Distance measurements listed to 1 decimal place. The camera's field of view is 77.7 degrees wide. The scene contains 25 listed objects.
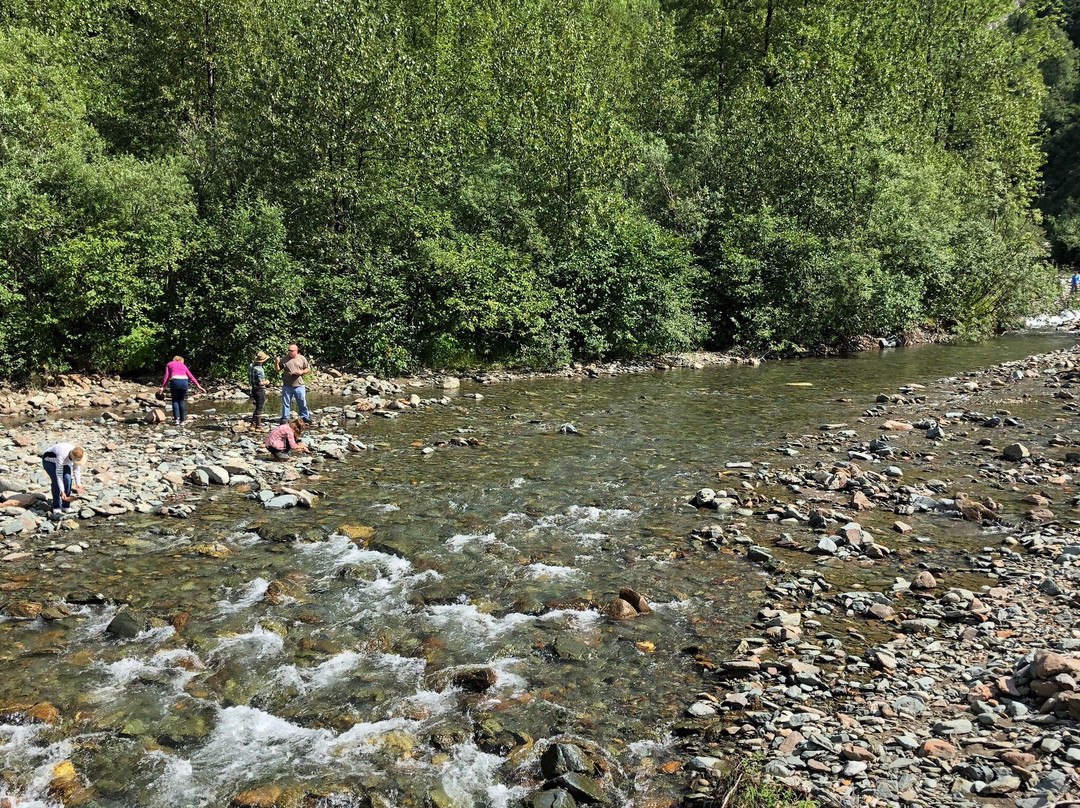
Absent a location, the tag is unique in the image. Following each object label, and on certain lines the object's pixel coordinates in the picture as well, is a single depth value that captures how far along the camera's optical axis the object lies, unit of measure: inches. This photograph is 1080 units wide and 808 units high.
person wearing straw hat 787.4
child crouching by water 682.2
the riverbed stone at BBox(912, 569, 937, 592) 379.2
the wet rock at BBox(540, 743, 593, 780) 252.8
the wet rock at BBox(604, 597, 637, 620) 371.6
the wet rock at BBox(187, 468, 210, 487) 601.9
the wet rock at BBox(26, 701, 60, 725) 284.4
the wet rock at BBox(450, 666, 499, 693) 309.3
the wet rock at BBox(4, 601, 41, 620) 370.3
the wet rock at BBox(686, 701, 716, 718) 282.7
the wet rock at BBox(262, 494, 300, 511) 548.8
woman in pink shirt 791.7
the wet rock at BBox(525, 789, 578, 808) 238.1
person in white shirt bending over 499.5
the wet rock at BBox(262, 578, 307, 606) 392.5
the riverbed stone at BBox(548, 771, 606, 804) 241.8
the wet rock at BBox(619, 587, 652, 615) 375.2
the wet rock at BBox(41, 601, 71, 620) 369.7
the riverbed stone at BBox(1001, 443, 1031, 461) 616.7
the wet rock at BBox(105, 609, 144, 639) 352.2
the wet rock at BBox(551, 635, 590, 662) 336.2
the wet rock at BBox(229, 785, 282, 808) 242.2
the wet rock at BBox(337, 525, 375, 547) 482.6
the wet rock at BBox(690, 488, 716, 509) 533.0
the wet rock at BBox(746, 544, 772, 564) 427.5
